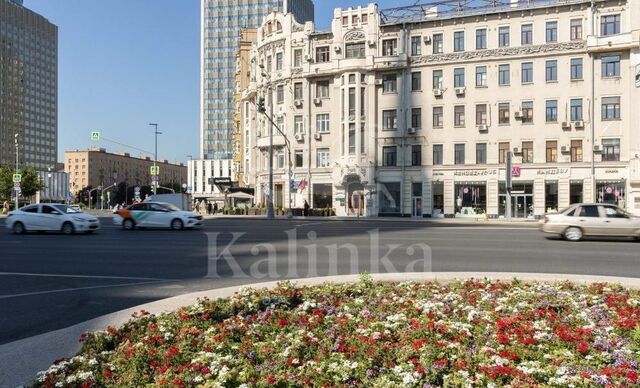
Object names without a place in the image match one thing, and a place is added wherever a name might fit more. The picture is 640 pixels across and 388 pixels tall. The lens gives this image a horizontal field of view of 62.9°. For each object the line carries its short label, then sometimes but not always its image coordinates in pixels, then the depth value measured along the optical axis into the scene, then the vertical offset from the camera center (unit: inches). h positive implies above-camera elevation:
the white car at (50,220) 956.0 -48.3
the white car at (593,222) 786.2 -44.0
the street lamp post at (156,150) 2421.0 +222.1
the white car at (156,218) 1099.9 -51.3
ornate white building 1710.1 +309.3
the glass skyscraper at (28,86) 5315.0 +1188.5
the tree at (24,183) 3107.8 +64.3
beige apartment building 6860.2 +356.5
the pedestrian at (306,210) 1876.2 -58.9
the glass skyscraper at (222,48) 5118.1 +1464.4
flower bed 157.6 -54.3
